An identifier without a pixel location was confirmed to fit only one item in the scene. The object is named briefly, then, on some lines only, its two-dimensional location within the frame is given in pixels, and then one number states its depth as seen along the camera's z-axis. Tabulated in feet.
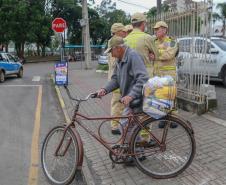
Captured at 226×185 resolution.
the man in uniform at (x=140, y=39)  10.53
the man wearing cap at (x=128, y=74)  8.52
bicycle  8.29
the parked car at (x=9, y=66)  33.52
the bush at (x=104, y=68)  41.45
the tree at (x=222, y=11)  109.08
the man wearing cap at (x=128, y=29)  12.19
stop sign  32.56
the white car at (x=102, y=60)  50.47
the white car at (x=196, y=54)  13.95
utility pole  48.03
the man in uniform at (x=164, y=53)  12.13
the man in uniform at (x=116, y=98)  11.48
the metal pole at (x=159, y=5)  22.57
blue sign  28.30
